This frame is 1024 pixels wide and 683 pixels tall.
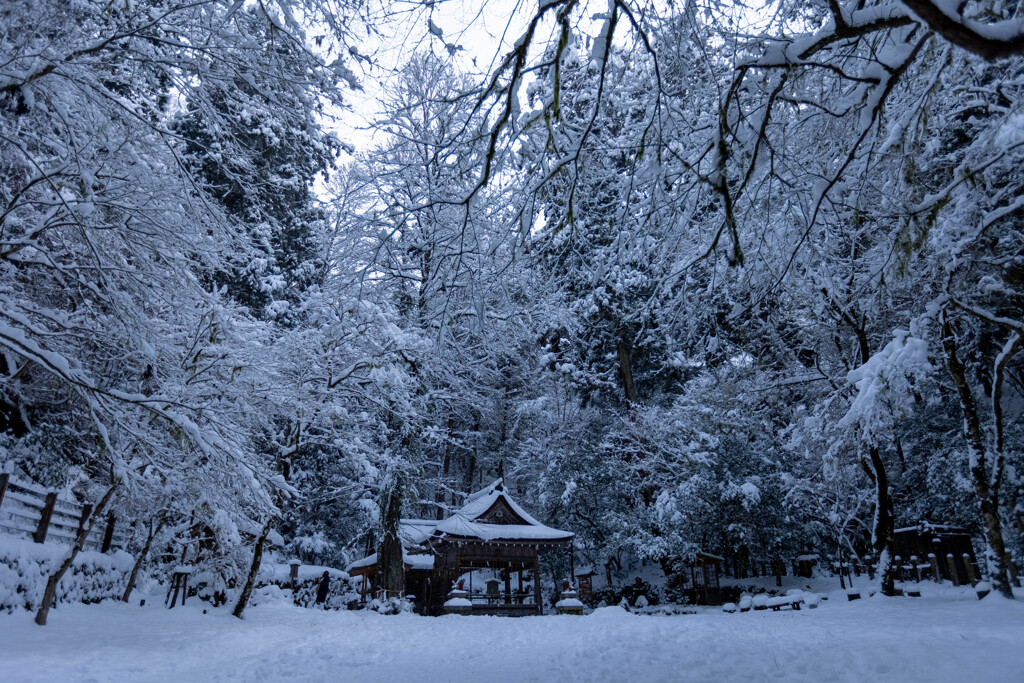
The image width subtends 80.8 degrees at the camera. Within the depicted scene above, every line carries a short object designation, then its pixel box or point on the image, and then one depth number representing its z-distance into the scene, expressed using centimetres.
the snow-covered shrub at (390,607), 1684
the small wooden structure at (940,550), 1580
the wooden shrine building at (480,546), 1917
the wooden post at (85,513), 1210
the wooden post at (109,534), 1388
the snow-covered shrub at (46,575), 915
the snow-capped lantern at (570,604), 1736
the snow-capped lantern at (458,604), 1731
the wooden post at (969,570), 1545
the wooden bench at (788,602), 1453
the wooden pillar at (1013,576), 1259
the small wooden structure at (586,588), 2125
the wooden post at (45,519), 1081
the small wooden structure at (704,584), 1916
